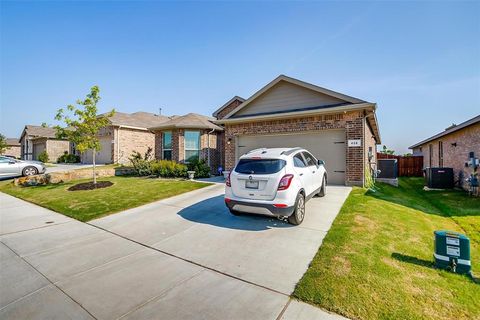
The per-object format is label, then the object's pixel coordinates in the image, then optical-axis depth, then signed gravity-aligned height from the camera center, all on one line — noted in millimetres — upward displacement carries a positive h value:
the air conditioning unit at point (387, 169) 12594 -476
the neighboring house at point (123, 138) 19719 +2175
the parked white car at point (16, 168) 13406 -403
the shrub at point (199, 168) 13805 -448
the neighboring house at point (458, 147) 10484 +823
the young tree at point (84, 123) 10688 +1914
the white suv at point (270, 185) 4797 -554
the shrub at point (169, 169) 13708 -503
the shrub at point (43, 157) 24880 +495
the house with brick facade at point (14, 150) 41519 +2179
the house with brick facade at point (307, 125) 9369 +1777
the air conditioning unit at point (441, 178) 12227 -981
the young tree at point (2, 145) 31256 +2394
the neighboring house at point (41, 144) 27266 +2289
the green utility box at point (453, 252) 3260 -1382
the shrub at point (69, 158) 24719 +371
